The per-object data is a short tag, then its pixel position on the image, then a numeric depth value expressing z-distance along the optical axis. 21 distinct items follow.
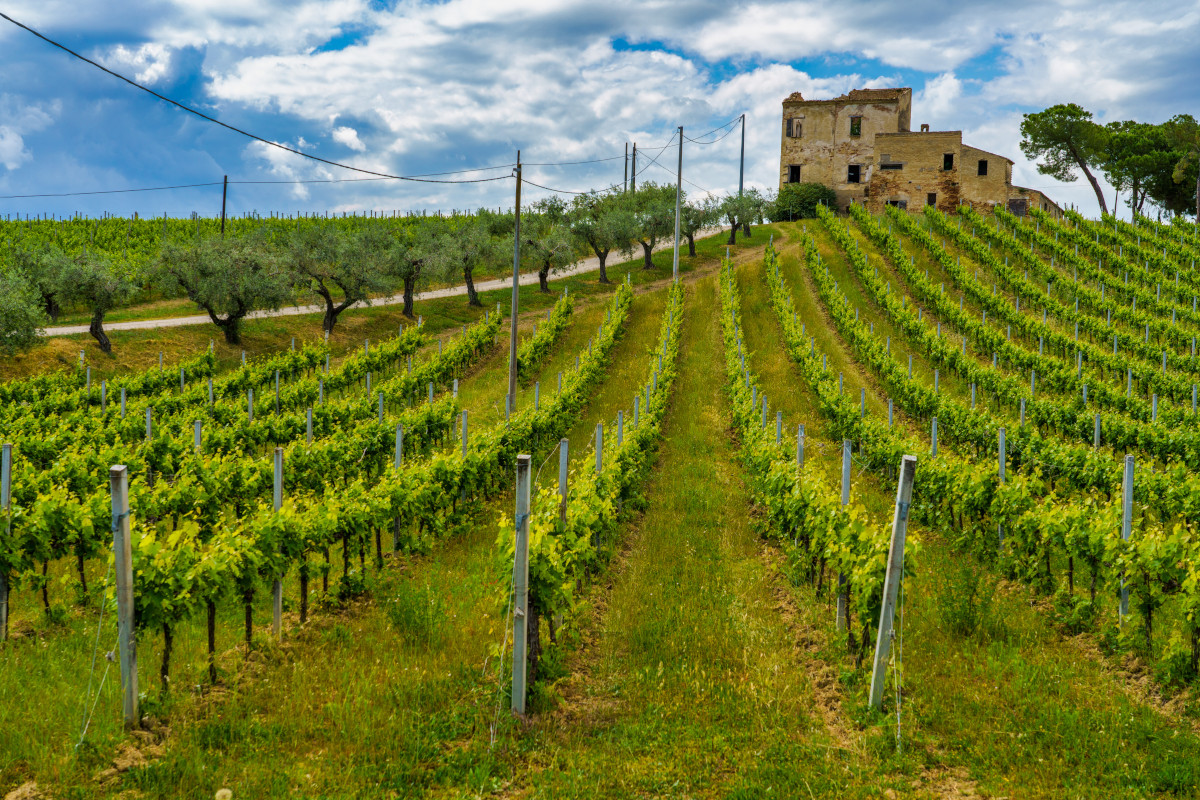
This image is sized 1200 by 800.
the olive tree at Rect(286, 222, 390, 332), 38.84
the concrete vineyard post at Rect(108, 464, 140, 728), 6.79
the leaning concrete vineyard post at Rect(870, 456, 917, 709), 7.36
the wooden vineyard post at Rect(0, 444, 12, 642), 8.73
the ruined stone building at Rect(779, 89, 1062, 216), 57.94
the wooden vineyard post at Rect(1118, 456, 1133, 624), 9.83
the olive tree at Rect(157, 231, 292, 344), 35.44
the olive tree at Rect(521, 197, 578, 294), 46.38
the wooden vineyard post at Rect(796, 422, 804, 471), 12.91
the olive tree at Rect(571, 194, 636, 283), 50.53
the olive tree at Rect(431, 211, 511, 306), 43.28
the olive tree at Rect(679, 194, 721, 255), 53.97
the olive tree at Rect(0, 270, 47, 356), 28.97
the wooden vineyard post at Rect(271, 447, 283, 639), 9.00
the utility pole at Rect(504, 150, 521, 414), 22.81
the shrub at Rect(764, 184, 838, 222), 64.00
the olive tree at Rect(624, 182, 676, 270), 52.56
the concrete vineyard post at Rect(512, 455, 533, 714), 7.49
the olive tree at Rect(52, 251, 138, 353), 34.22
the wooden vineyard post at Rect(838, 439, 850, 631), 9.30
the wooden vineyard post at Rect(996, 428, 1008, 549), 12.14
